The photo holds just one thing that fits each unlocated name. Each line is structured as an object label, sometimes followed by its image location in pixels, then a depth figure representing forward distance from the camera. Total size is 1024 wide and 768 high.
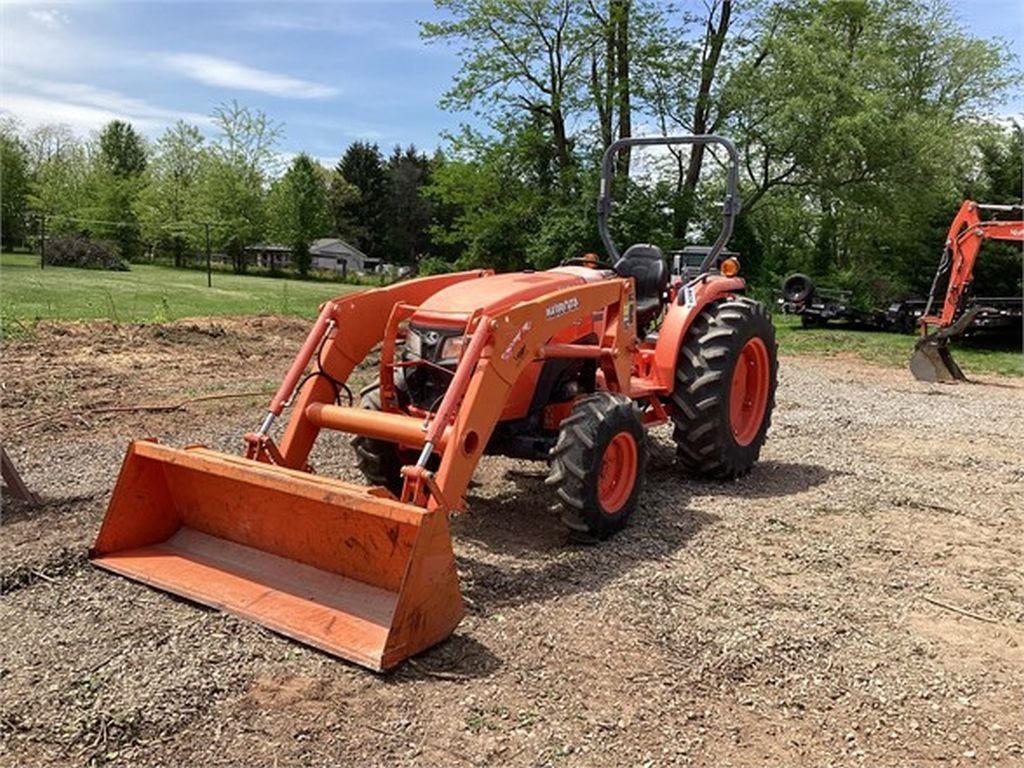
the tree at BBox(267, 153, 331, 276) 50.91
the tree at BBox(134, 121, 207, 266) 47.28
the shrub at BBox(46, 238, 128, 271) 34.03
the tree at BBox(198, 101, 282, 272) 47.38
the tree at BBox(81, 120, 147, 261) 47.72
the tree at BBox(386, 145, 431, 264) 64.06
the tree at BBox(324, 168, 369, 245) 64.19
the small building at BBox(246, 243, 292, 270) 52.78
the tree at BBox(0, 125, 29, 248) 45.30
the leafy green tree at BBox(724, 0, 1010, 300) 24.25
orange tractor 3.79
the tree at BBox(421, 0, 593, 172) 26.11
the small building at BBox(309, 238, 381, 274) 62.62
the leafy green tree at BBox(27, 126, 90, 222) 50.38
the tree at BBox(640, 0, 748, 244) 26.39
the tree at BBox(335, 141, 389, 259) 65.19
